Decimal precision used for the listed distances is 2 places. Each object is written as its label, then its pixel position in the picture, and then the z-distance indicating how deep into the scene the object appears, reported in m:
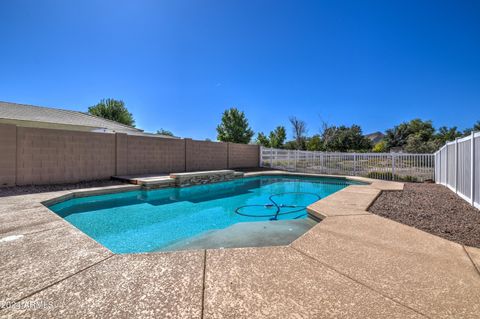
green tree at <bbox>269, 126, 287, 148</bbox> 30.50
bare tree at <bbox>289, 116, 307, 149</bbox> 31.25
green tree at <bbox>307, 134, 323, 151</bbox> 28.75
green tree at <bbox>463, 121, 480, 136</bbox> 25.63
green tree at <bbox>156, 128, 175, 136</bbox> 46.53
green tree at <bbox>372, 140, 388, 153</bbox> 28.07
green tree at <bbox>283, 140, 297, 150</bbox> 31.50
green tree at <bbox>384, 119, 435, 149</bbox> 26.59
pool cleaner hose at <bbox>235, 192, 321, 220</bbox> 5.04
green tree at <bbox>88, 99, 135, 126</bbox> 25.41
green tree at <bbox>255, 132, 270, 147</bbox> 31.34
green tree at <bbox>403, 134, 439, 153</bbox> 18.98
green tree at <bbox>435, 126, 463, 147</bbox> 26.30
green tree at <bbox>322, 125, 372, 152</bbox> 30.04
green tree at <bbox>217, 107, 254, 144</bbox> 27.05
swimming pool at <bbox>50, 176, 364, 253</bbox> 3.63
